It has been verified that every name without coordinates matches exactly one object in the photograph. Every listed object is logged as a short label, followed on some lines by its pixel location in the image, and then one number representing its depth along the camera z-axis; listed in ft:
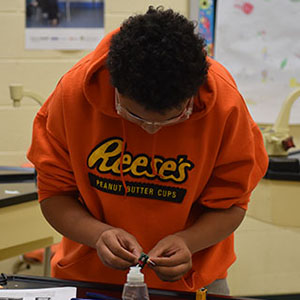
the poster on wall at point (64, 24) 13.64
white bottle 6.32
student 6.88
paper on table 6.55
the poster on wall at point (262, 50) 14.31
